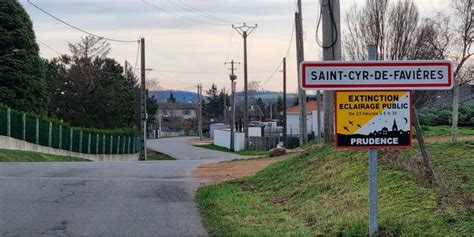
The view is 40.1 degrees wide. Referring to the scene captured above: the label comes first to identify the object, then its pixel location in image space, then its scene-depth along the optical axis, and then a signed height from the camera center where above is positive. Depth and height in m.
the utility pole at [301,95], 34.97 +1.84
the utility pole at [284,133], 58.56 -0.26
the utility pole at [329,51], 15.20 +1.83
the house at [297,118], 79.56 +1.69
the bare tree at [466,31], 14.01 +2.19
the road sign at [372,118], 6.95 +0.13
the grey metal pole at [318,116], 30.50 +0.78
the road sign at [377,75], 6.90 +0.59
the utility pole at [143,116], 45.09 +1.01
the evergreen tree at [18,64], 40.62 +4.30
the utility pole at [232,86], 66.03 +5.25
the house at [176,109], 175.18 +5.92
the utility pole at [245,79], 58.88 +4.67
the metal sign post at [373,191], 7.03 -0.67
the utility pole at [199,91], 125.70 +7.86
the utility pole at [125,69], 72.31 +7.13
